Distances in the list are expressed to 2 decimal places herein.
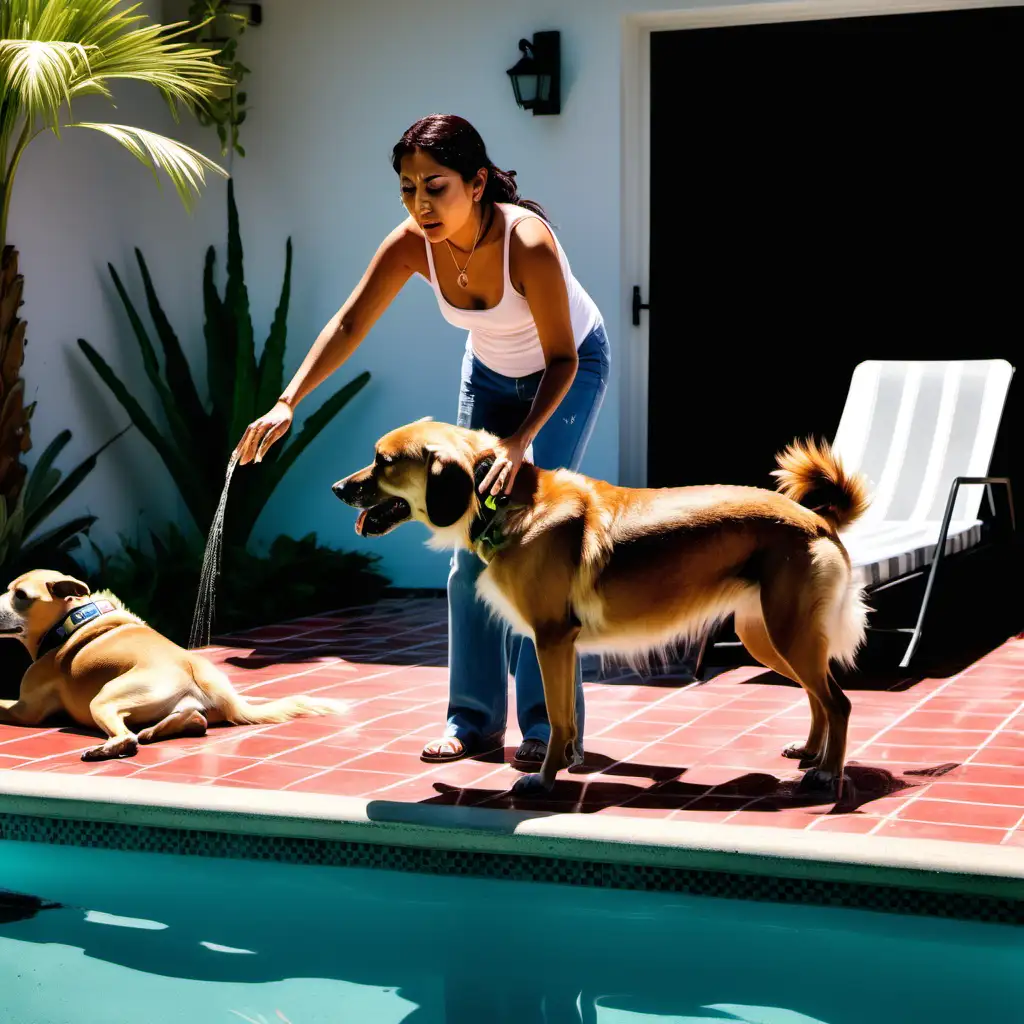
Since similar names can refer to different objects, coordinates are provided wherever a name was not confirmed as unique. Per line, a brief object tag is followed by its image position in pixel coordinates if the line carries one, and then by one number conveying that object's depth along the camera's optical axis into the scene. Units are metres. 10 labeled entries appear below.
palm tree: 5.69
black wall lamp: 7.53
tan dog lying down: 4.48
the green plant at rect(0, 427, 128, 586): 5.97
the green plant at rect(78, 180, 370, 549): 7.48
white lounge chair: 6.54
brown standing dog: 3.65
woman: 3.62
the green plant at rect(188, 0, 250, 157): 7.89
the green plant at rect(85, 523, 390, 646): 6.86
